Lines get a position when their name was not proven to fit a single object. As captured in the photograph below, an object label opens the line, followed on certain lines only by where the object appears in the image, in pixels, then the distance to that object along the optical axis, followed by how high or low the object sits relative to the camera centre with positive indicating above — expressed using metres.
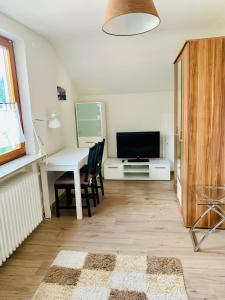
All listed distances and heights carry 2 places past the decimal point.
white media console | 4.19 -1.10
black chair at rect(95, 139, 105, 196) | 3.31 -0.68
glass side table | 2.17 -0.87
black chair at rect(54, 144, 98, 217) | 2.92 -0.86
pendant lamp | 1.58 +0.61
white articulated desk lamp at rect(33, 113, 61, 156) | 2.87 -0.13
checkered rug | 1.73 -1.36
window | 2.44 +0.10
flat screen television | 4.34 -0.64
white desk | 2.79 -0.65
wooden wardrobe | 2.26 -0.11
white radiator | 2.02 -0.93
